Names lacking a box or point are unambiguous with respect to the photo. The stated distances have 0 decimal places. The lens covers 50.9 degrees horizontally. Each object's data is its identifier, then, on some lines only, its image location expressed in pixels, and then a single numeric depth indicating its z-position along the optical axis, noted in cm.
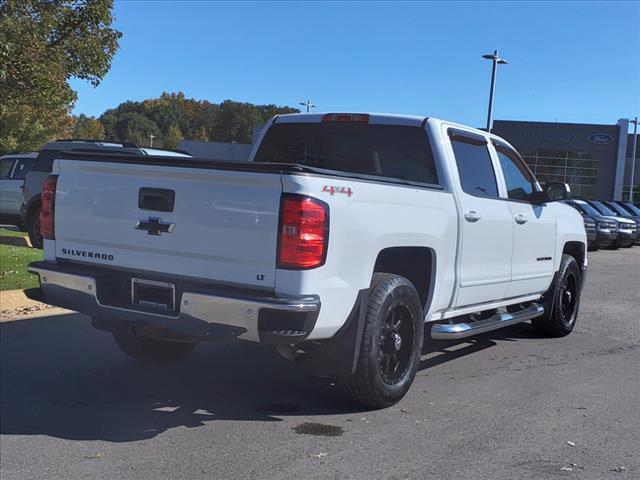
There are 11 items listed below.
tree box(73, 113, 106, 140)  8745
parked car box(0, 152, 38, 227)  1661
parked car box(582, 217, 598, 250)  2259
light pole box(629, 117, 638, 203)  5125
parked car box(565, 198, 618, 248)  2303
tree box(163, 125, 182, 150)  10622
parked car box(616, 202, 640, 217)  2916
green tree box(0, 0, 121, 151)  893
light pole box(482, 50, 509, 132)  3350
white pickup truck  404
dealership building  5116
